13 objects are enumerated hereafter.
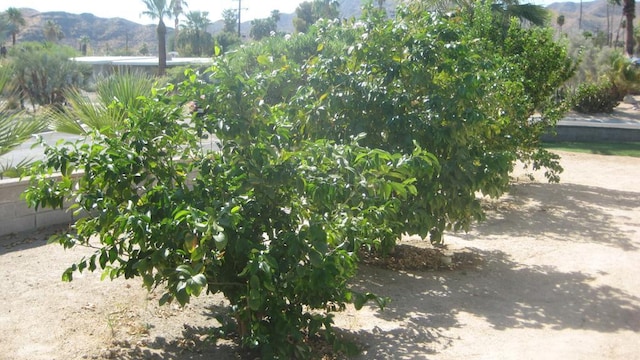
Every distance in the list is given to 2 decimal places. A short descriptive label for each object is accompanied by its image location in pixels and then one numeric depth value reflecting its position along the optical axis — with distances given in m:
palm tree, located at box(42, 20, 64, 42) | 102.75
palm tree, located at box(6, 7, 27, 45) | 90.78
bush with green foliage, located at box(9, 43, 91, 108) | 28.00
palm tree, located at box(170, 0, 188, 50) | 55.88
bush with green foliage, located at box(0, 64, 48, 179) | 7.75
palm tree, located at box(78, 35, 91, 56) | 107.01
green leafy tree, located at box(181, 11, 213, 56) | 83.44
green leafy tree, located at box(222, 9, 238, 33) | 102.41
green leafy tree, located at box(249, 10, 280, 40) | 92.44
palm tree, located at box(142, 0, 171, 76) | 52.08
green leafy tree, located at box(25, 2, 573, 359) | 4.23
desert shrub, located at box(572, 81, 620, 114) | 32.47
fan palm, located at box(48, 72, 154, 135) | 8.93
